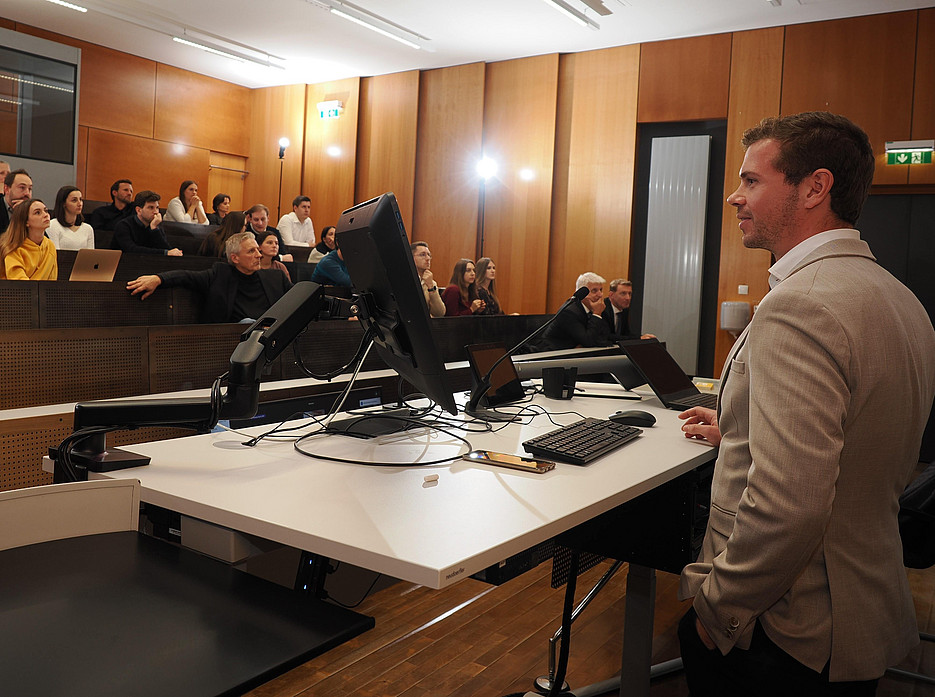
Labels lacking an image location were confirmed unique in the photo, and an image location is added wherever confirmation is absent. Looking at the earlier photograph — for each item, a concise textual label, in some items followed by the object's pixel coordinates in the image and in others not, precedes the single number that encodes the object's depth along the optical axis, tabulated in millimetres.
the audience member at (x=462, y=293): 6535
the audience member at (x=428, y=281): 6168
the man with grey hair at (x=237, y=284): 4027
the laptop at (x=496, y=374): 2084
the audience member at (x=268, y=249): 5188
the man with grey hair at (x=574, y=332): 5030
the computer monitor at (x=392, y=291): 1369
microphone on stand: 1919
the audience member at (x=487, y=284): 6816
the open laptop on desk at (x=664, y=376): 2279
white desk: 963
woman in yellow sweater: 4277
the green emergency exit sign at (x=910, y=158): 6492
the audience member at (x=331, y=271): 5852
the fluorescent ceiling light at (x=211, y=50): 8191
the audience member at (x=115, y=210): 6871
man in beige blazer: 1087
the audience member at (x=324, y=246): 7426
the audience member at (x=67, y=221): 5812
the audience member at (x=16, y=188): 5496
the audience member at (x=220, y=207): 8383
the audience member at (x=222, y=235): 5504
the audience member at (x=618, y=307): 6250
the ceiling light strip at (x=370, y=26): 7098
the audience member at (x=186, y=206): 8047
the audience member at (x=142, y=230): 6391
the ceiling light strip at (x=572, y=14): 6546
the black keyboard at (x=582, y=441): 1485
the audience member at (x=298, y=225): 8656
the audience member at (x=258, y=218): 6945
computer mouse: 1922
